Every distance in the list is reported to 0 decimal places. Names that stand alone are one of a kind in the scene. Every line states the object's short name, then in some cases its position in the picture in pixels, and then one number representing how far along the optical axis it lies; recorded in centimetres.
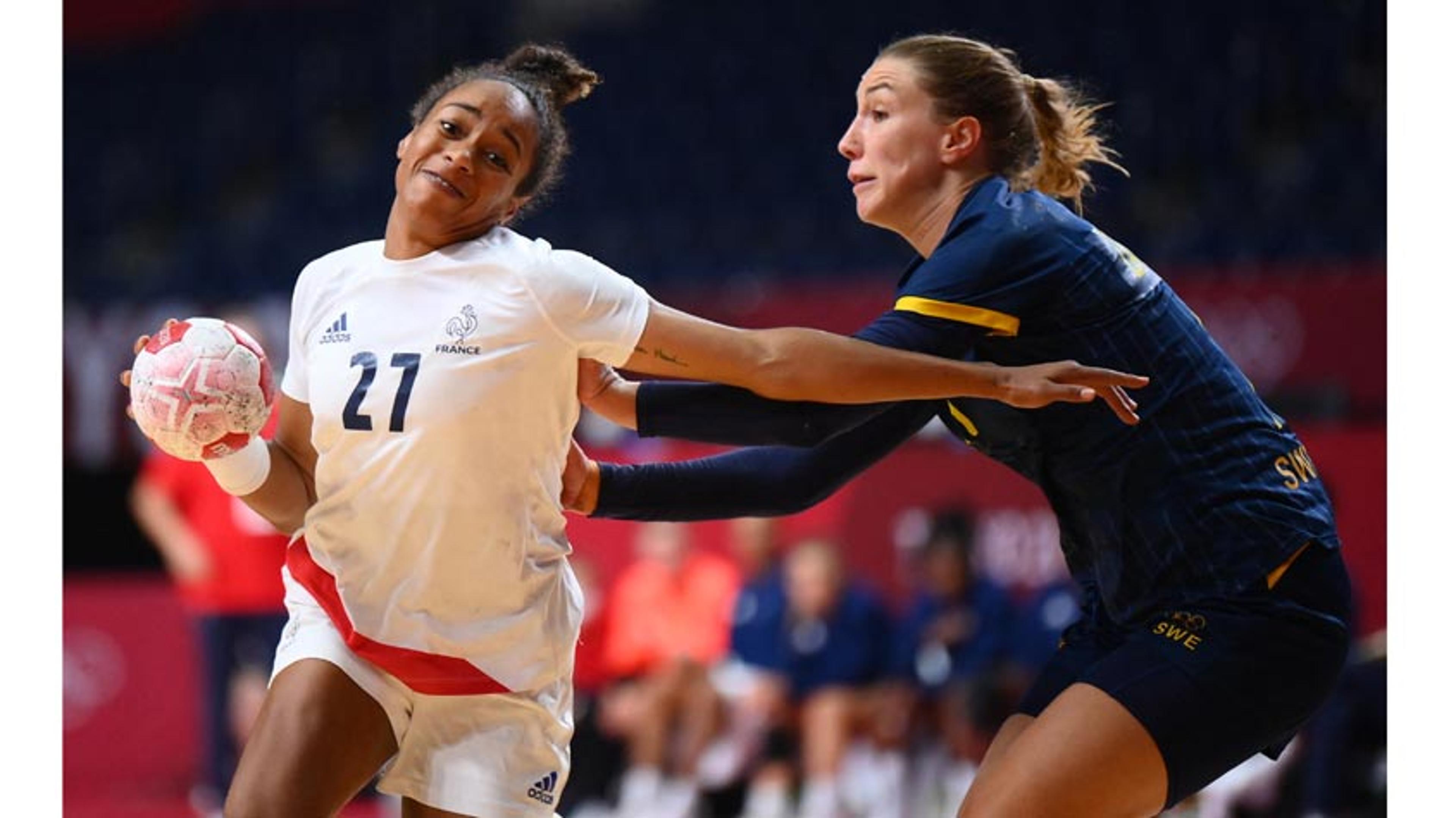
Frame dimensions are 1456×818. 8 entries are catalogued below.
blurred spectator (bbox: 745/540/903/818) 1541
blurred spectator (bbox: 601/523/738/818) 1598
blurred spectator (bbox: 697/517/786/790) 1584
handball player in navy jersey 617
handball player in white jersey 660
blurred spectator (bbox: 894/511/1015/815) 1477
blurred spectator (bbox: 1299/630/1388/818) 1303
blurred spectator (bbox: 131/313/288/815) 1494
